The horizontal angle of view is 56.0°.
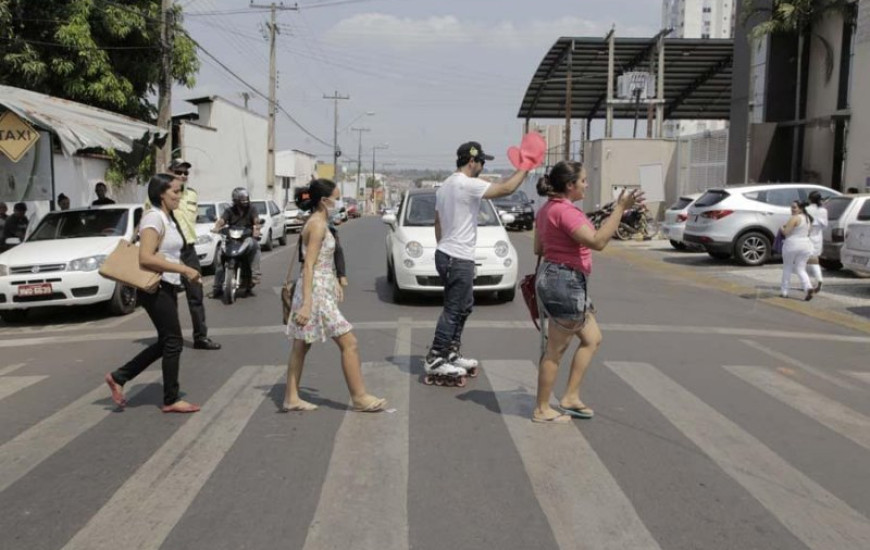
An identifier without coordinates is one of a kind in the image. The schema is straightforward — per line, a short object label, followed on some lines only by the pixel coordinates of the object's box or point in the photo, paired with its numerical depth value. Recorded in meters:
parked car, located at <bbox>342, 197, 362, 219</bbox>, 57.60
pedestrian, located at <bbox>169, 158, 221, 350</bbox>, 8.16
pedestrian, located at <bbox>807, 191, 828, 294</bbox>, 11.95
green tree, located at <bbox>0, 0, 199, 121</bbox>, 19.25
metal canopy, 40.19
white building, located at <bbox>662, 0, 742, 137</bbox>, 139.75
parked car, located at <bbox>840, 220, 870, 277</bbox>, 11.91
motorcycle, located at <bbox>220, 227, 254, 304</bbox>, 11.98
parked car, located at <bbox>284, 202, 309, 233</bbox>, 32.12
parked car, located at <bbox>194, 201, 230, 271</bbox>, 15.49
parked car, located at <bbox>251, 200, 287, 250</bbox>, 22.11
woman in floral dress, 5.58
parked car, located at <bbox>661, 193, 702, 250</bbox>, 20.44
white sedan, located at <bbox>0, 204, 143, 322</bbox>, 10.02
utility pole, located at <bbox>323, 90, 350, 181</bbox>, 67.26
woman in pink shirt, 5.32
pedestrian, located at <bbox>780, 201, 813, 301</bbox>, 11.66
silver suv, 16.88
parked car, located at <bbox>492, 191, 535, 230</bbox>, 31.38
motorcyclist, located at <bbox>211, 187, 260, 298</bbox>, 12.22
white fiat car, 10.96
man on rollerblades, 6.42
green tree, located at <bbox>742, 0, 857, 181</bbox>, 23.89
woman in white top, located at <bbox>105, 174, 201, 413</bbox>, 5.69
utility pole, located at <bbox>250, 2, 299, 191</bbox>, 36.62
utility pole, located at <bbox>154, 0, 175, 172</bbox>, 18.97
